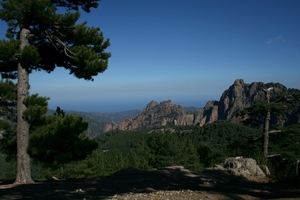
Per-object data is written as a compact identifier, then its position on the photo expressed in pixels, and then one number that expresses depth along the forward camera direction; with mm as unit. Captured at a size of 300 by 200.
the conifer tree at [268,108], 12102
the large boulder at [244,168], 8789
